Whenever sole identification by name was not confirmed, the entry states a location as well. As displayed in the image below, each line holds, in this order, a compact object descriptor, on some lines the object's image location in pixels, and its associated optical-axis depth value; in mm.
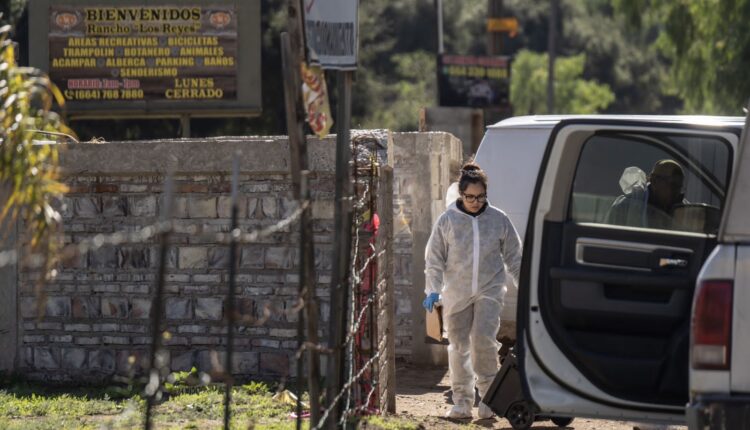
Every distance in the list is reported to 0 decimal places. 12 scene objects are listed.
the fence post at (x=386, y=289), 16297
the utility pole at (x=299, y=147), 11203
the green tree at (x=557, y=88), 106562
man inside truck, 14273
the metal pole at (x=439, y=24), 66481
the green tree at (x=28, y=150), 9617
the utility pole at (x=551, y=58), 88612
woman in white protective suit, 17516
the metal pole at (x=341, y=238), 12172
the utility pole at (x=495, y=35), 55344
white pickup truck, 13000
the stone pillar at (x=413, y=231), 23562
